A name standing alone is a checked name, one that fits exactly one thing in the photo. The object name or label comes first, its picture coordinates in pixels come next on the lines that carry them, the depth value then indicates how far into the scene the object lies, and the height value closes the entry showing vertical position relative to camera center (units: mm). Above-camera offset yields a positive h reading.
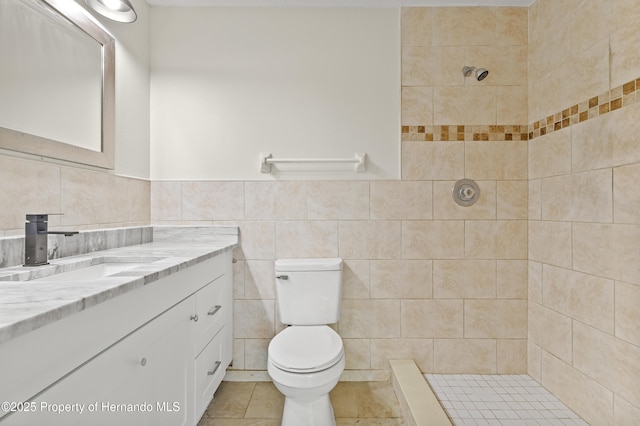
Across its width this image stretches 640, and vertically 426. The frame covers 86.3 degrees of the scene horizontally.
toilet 1461 -634
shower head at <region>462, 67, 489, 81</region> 1877 +819
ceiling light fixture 1447 +879
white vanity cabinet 653 -389
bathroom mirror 1234 +542
